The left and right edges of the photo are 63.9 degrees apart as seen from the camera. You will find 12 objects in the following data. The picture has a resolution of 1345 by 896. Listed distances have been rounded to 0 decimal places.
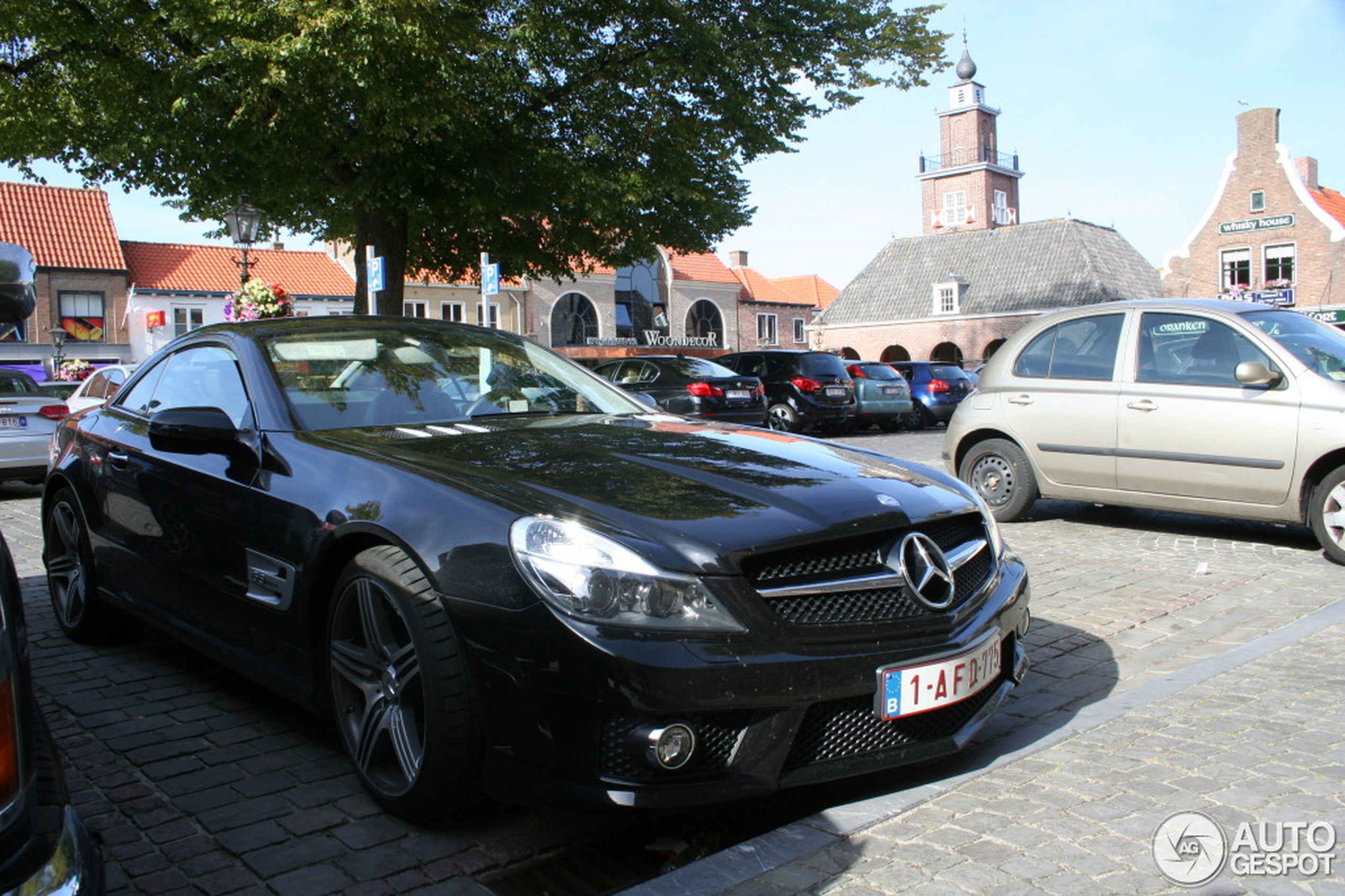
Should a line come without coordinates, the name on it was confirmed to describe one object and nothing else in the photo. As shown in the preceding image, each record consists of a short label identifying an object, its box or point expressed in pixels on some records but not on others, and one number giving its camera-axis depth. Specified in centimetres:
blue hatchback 2444
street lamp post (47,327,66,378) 3828
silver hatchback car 642
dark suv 2066
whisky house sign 4675
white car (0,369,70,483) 1148
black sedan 1739
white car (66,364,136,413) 1302
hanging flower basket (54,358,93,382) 3550
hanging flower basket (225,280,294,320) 1692
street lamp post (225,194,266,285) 1587
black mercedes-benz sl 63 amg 253
